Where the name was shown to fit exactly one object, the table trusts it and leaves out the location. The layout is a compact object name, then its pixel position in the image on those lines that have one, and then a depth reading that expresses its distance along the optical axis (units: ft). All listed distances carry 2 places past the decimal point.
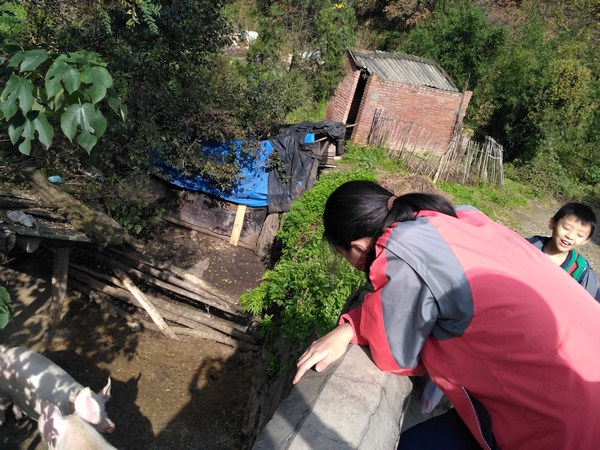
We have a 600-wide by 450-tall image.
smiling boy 9.61
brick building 45.70
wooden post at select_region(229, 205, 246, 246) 31.30
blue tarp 29.86
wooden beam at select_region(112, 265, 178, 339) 21.76
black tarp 30.55
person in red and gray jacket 4.06
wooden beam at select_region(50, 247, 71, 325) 19.92
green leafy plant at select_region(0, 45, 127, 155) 4.60
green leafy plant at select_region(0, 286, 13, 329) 5.57
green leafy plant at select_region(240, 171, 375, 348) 14.64
